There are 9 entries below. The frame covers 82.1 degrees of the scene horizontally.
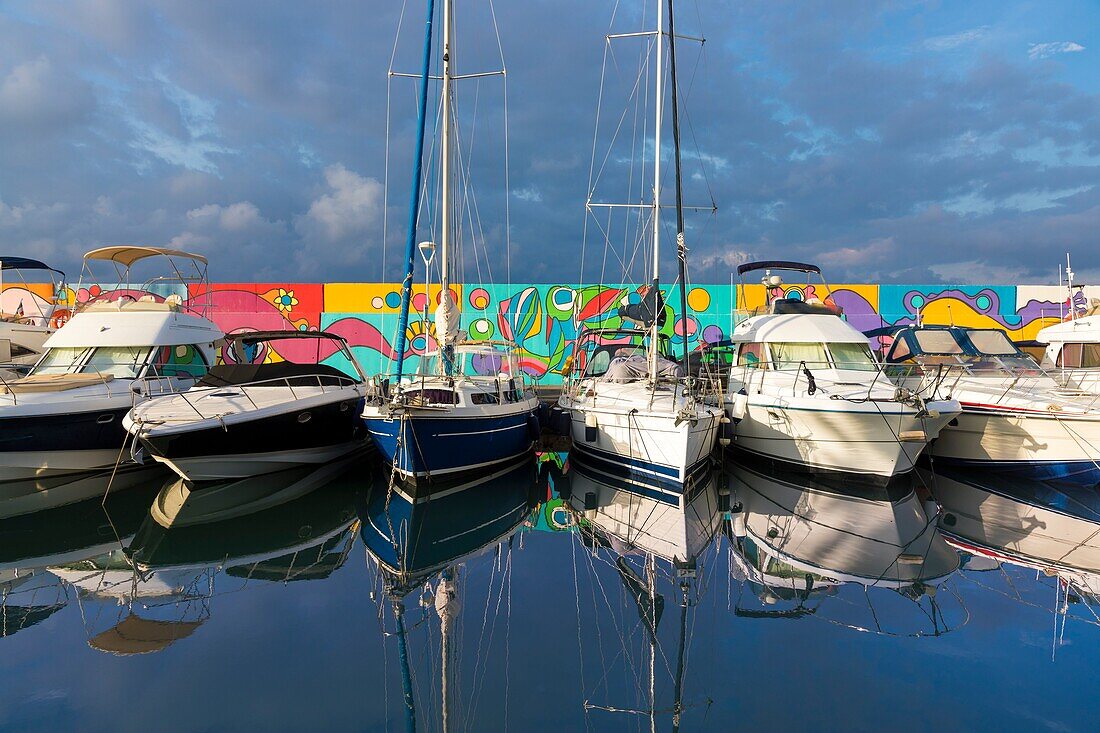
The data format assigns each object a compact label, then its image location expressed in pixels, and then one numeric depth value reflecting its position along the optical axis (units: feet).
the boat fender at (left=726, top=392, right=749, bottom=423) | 40.34
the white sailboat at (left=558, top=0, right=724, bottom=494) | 34.30
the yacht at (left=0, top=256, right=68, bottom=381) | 48.11
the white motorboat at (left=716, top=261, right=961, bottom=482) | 34.55
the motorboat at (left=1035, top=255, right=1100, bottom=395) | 43.50
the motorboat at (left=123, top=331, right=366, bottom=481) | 32.27
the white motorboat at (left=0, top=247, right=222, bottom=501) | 33.73
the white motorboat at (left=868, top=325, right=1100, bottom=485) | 35.86
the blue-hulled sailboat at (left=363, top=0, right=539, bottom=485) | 33.32
